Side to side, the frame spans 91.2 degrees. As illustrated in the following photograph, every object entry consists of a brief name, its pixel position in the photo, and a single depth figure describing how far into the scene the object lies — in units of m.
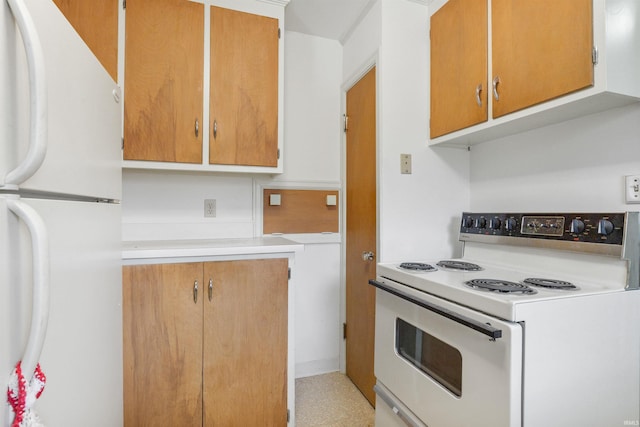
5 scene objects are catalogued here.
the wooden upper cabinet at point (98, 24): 1.50
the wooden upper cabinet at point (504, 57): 1.08
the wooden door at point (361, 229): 1.90
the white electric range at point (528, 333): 0.87
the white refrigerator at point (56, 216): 0.55
